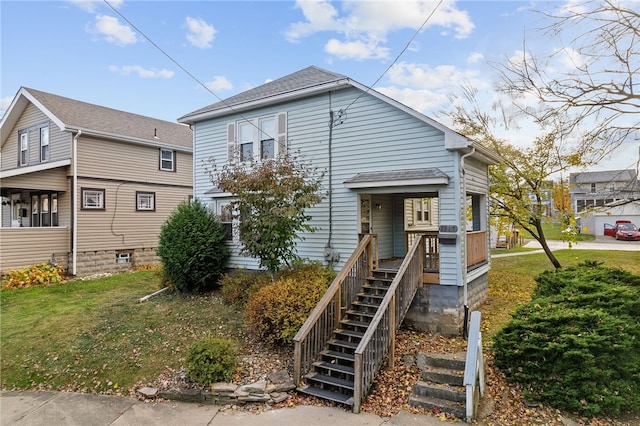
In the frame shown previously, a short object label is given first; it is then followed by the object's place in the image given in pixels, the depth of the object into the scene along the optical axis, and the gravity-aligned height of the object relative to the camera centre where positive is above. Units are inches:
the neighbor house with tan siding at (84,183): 569.3 +67.8
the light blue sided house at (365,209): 263.7 +10.5
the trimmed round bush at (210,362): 240.1 -99.2
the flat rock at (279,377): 243.8 -111.3
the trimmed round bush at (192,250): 414.6 -35.4
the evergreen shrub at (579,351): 198.8 -80.6
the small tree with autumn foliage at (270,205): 333.7 +13.9
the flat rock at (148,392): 238.1 -117.2
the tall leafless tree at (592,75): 270.1 +122.6
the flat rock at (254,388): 233.0 -112.3
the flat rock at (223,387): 233.3 -112.2
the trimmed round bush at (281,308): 283.1 -73.3
